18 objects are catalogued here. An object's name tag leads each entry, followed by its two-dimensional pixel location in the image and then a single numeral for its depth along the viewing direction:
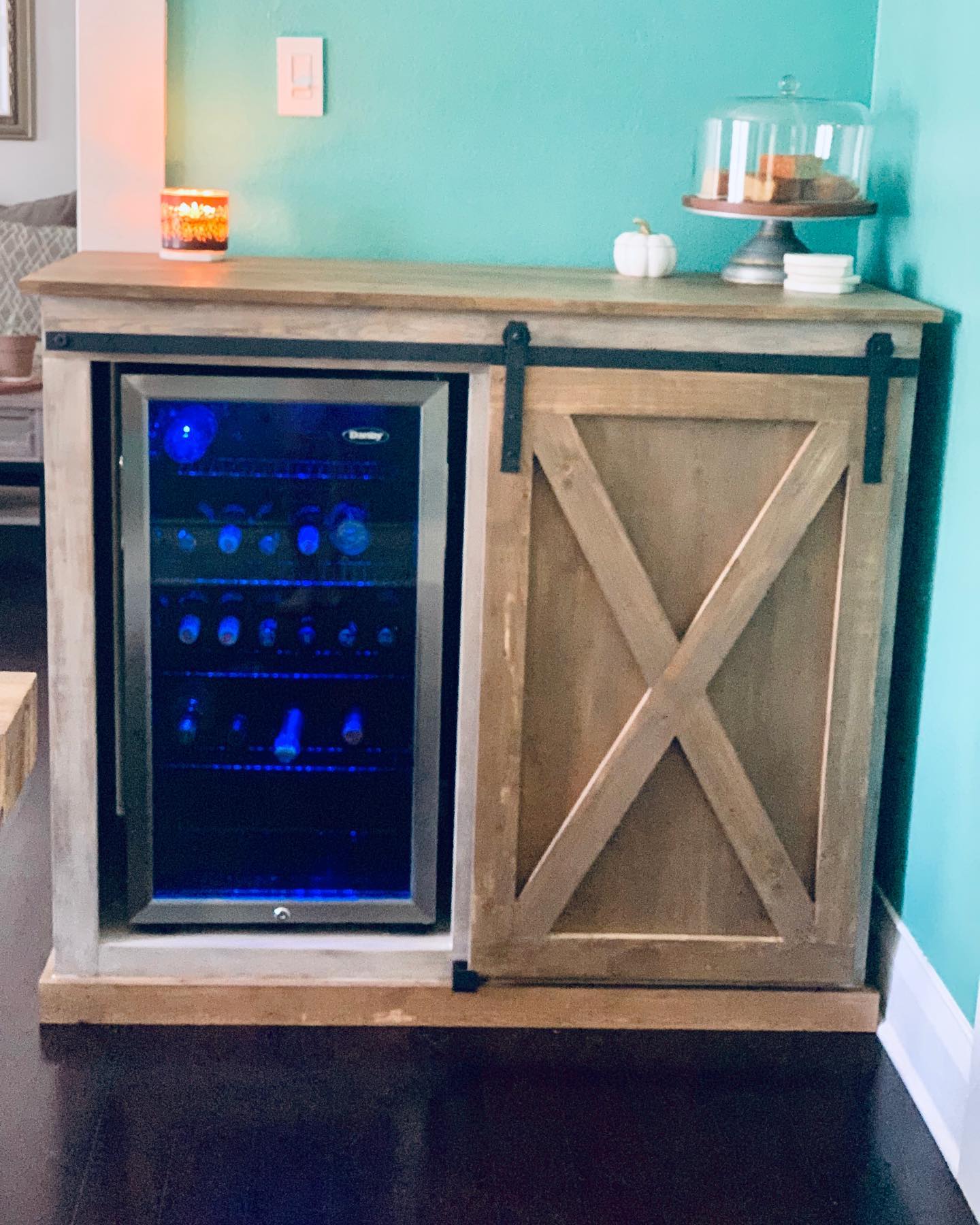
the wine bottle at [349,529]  2.37
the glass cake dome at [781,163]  2.47
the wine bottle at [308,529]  2.38
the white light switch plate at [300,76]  2.63
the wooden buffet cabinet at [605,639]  2.20
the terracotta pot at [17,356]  5.44
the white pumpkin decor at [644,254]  2.54
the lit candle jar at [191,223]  2.47
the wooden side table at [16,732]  1.20
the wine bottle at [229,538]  2.37
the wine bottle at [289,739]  2.47
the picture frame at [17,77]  6.14
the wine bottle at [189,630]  2.42
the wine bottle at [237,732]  2.46
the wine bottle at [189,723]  2.44
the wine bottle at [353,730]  2.45
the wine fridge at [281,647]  2.31
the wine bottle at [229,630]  2.41
